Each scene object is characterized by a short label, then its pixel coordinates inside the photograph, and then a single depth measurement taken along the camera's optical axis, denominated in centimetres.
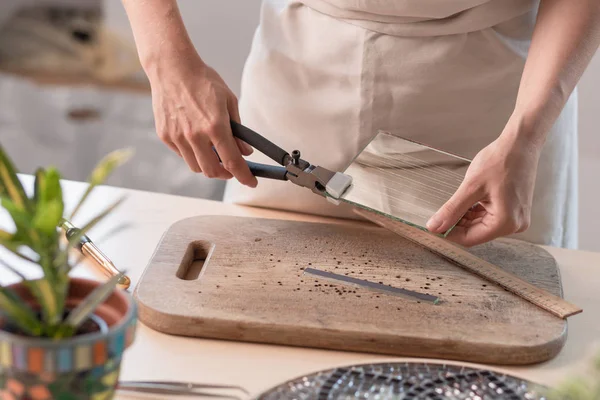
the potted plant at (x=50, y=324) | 86
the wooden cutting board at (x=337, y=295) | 106
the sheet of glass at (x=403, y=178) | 116
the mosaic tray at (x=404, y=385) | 97
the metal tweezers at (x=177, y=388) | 98
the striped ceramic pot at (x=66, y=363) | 86
